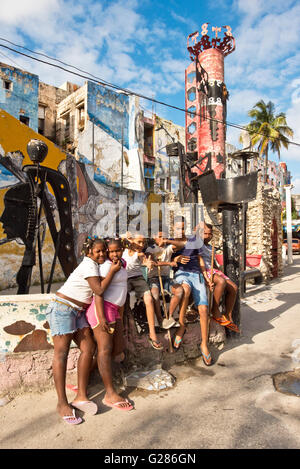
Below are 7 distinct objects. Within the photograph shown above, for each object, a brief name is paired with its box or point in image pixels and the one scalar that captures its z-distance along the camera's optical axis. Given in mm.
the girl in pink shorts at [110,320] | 2904
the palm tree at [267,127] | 27562
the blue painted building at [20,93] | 16891
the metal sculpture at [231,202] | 4914
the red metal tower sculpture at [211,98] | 14281
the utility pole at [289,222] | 18359
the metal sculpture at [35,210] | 4188
